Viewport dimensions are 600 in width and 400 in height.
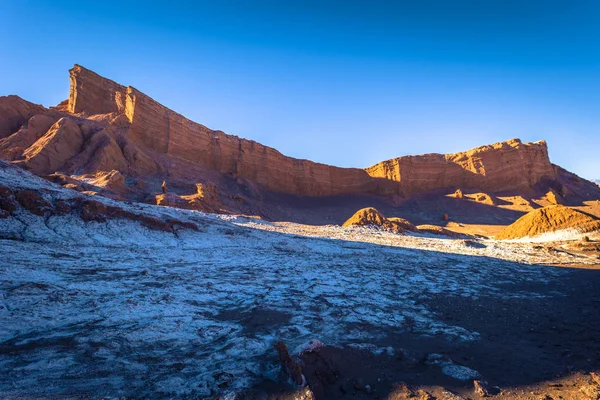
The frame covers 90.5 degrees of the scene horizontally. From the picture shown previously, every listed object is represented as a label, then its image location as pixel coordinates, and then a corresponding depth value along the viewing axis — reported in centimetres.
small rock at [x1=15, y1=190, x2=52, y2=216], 841
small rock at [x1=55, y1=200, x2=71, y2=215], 887
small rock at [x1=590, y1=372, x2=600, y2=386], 280
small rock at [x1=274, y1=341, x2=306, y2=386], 249
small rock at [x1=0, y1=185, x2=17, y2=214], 798
